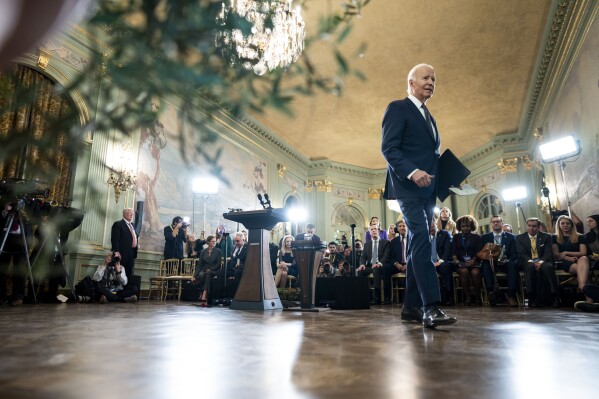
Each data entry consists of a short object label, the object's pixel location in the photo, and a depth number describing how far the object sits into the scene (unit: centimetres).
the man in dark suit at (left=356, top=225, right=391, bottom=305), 726
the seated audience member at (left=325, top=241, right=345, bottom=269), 975
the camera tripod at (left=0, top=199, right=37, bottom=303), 467
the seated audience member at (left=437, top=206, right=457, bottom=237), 720
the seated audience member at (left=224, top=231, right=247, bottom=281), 754
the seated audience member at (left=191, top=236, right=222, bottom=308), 694
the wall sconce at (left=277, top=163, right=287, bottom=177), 1349
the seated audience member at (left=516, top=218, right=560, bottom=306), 569
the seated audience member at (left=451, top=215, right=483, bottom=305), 638
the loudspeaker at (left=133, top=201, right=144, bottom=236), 767
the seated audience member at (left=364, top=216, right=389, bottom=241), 816
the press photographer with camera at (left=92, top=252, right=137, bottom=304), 607
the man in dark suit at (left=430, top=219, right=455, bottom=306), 643
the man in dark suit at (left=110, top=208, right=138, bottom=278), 642
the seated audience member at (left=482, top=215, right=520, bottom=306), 601
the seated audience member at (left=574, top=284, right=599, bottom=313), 409
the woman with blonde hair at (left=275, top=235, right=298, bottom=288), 772
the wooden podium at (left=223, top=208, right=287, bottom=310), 431
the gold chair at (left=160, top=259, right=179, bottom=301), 766
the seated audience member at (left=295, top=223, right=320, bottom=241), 483
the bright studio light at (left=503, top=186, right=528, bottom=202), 1152
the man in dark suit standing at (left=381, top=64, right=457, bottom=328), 243
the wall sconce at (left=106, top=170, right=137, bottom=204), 738
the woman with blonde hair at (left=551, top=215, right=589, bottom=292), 545
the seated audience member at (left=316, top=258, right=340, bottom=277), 865
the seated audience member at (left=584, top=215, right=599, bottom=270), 576
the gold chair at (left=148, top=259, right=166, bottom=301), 782
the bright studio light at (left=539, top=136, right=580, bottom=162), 714
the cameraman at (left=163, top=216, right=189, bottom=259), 813
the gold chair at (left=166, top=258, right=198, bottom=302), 764
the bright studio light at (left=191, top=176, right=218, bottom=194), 909
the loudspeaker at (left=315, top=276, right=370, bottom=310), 503
